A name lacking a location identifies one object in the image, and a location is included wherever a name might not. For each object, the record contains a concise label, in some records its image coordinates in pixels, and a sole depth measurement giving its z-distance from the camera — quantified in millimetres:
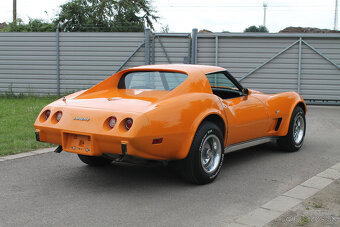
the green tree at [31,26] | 26984
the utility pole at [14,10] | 29784
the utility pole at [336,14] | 53678
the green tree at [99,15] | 25094
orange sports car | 4410
